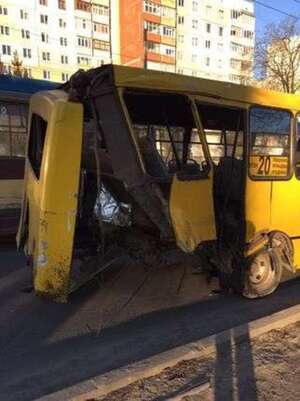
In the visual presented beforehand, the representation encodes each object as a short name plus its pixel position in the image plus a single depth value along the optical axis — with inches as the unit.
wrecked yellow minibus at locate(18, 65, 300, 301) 203.9
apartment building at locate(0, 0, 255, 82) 2731.3
